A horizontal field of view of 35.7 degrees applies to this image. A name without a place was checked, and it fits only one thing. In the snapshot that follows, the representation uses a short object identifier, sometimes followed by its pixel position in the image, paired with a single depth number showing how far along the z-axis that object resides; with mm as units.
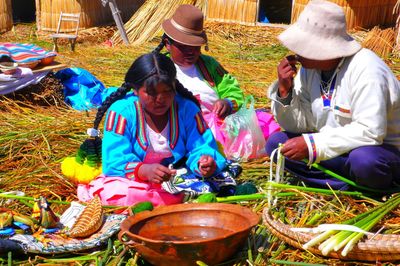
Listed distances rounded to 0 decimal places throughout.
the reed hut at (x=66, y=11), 10383
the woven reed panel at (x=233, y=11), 9539
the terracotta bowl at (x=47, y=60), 6023
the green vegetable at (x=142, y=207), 2978
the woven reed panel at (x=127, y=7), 11438
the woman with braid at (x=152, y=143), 3189
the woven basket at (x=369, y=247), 2537
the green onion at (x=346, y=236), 2510
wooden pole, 9344
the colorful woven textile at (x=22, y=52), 5727
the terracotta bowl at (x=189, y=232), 2480
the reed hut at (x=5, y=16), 10734
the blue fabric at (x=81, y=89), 5777
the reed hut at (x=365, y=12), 8736
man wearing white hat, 3004
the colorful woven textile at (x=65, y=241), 2836
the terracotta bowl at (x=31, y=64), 5723
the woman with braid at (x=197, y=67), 3961
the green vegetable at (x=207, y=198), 3145
